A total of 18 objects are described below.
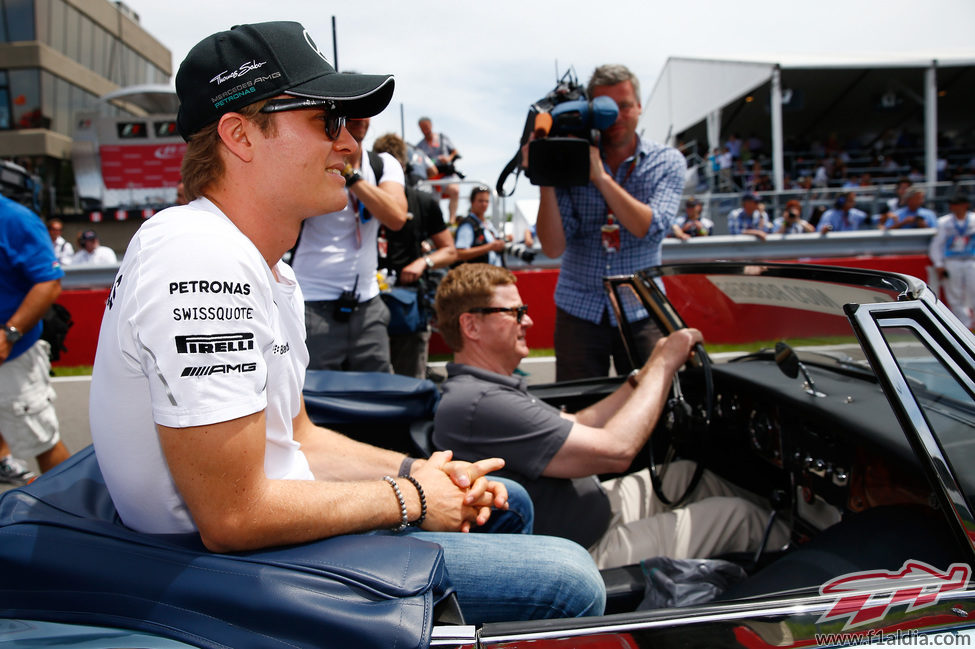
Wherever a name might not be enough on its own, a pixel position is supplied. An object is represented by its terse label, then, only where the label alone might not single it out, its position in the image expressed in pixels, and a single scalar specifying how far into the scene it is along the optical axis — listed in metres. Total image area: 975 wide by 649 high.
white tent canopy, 14.81
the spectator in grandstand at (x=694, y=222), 9.64
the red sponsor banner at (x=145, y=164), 17.53
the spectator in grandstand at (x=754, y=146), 21.33
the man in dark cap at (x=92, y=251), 9.59
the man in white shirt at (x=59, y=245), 10.01
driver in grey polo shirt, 1.95
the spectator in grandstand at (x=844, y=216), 11.27
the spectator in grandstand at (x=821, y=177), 17.93
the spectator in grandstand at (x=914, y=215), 10.21
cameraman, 2.92
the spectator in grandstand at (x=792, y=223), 10.20
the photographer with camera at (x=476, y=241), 5.42
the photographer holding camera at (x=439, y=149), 8.52
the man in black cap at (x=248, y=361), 1.03
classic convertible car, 0.97
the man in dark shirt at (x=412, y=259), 4.06
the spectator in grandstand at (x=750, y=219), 10.20
